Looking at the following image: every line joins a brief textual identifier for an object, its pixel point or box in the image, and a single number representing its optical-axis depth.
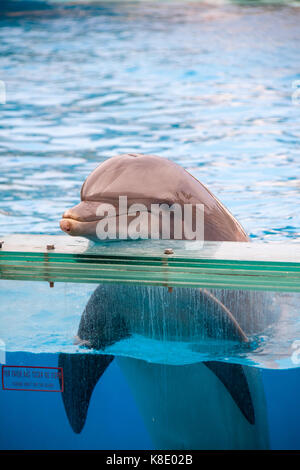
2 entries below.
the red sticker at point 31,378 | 6.88
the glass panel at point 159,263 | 5.84
